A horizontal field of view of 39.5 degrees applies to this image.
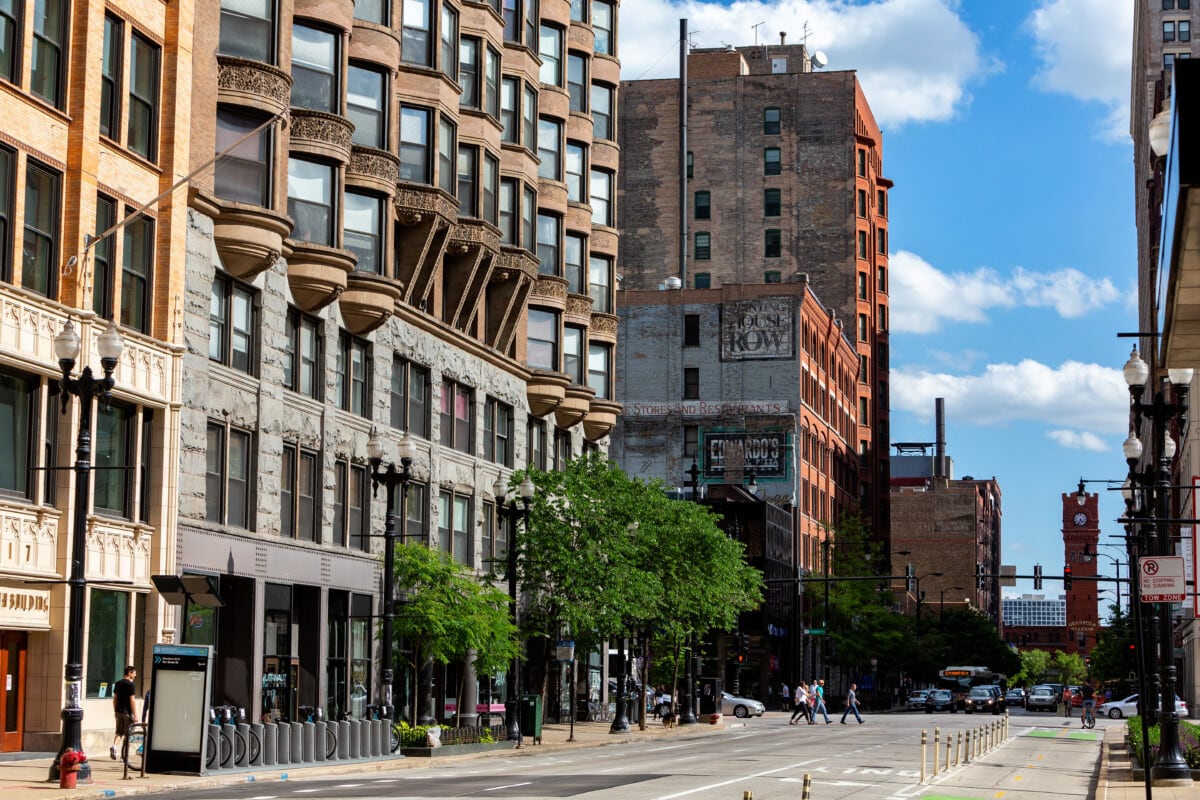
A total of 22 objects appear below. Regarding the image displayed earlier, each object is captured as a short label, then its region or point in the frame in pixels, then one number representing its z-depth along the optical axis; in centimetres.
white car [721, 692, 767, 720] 8038
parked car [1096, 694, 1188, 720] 8538
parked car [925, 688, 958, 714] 10150
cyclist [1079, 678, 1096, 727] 7488
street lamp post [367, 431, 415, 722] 3775
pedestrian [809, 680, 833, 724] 7271
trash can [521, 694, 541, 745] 4669
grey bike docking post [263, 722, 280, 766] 3138
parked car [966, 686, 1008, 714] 9369
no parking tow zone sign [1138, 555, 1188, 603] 2453
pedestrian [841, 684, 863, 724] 7194
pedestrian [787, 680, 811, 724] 7212
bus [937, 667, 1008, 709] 12112
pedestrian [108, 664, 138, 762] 3161
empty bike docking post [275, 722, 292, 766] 3188
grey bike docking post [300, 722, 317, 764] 3294
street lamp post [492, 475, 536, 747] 4384
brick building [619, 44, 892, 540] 12238
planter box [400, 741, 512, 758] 3819
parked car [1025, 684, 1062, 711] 10438
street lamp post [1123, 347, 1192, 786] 2919
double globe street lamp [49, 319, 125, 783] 2567
